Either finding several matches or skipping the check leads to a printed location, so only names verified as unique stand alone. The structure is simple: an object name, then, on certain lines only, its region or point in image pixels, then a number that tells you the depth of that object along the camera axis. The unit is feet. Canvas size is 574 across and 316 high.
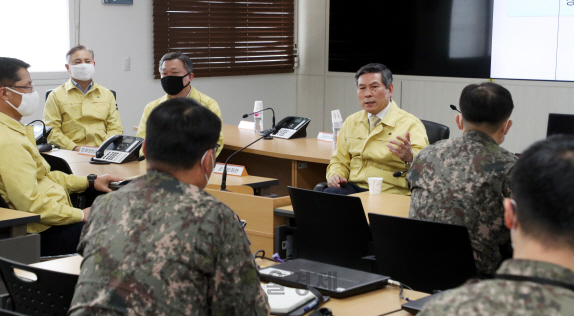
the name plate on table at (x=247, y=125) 18.90
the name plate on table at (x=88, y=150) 15.08
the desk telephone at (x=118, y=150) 14.03
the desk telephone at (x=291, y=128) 17.02
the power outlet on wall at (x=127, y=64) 21.44
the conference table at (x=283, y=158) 14.79
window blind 22.34
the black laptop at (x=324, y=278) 6.06
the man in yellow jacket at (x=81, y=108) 16.79
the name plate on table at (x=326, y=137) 16.55
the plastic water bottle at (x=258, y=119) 17.58
